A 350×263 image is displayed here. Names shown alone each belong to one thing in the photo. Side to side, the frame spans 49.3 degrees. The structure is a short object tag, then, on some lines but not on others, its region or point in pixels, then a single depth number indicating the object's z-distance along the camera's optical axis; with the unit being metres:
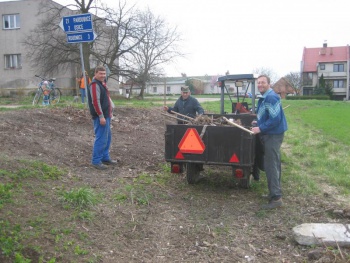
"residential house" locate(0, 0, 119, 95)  34.47
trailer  5.68
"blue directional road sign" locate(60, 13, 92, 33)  8.85
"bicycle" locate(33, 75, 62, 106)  15.21
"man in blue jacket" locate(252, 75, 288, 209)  5.45
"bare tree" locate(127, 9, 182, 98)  31.90
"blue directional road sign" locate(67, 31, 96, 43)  8.91
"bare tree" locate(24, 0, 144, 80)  29.19
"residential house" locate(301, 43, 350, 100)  79.81
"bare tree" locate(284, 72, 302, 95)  86.56
